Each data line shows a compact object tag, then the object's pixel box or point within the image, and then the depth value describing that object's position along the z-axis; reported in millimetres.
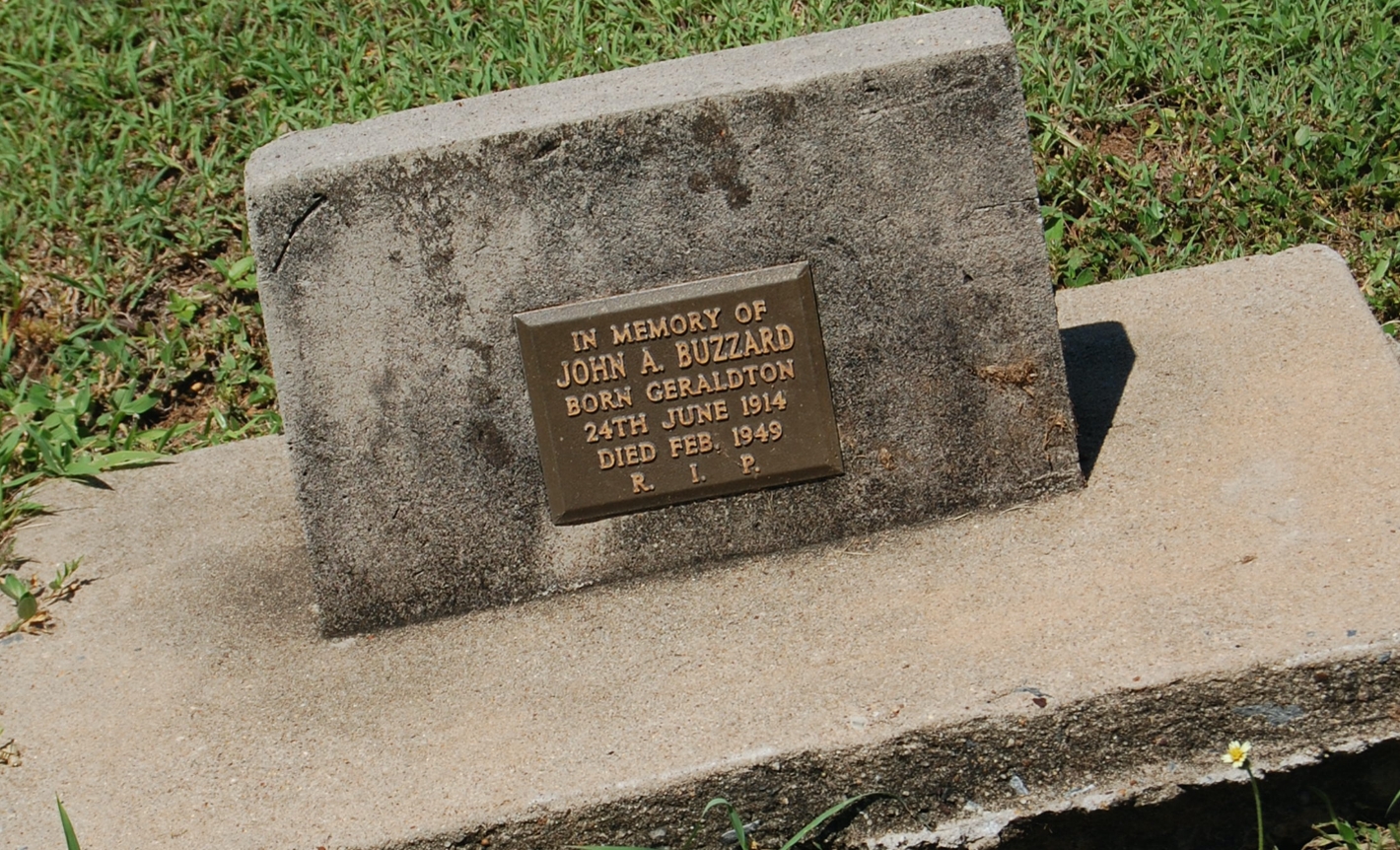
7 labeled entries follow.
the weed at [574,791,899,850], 2303
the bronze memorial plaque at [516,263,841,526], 2656
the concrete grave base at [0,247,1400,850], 2293
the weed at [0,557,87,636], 2969
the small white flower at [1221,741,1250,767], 2258
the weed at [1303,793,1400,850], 2355
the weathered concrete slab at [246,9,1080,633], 2562
